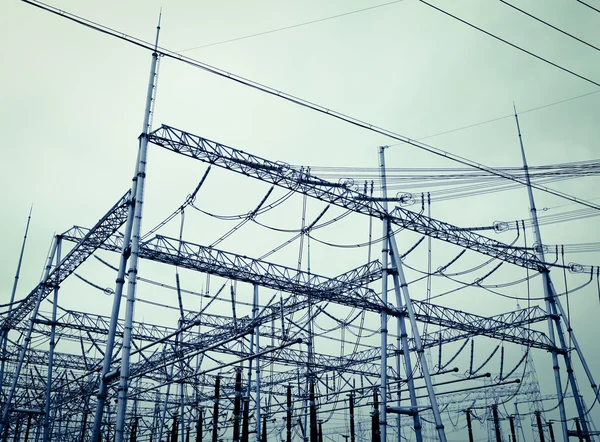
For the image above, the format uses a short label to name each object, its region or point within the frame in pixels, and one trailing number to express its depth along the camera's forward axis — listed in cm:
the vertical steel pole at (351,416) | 3120
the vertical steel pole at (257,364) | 2242
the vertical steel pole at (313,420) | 2503
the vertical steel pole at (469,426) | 4388
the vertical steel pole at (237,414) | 2270
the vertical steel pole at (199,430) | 2817
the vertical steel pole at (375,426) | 2650
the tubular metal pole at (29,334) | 2066
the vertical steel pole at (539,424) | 4853
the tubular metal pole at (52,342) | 2008
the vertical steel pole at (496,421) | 4161
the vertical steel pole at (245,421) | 2244
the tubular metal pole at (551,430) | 4848
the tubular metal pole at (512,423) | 4719
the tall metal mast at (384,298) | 1869
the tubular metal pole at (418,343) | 1792
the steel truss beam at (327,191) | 1728
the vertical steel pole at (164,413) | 2940
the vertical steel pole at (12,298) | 2390
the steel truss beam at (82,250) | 1780
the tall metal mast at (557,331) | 2319
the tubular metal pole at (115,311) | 1469
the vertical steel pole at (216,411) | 2529
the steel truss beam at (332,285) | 1888
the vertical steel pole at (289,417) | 2862
